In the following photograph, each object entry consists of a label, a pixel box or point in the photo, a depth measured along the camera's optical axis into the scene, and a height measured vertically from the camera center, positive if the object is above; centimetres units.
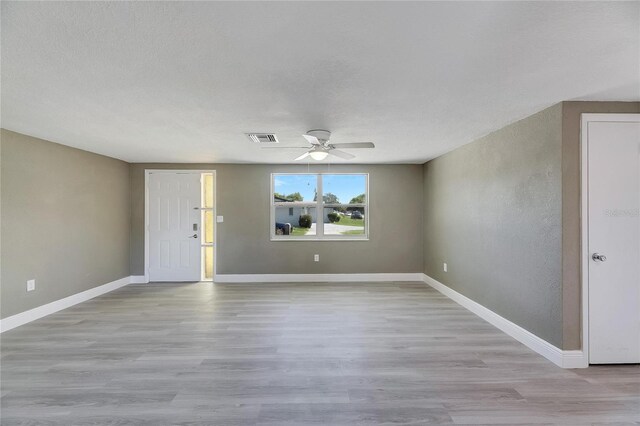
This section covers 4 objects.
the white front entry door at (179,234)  568 -42
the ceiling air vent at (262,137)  350 +92
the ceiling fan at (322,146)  319 +76
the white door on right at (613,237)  253 -22
